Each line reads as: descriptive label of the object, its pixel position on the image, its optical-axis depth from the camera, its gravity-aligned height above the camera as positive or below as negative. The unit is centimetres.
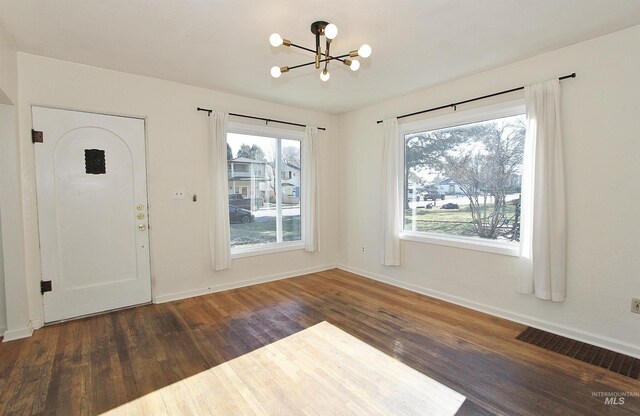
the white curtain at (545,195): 276 +1
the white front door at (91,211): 301 -7
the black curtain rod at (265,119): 384 +118
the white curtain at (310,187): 477 +22
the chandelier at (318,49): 203 +108
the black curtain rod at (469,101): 275 +111
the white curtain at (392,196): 419 +4
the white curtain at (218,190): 385 +16
